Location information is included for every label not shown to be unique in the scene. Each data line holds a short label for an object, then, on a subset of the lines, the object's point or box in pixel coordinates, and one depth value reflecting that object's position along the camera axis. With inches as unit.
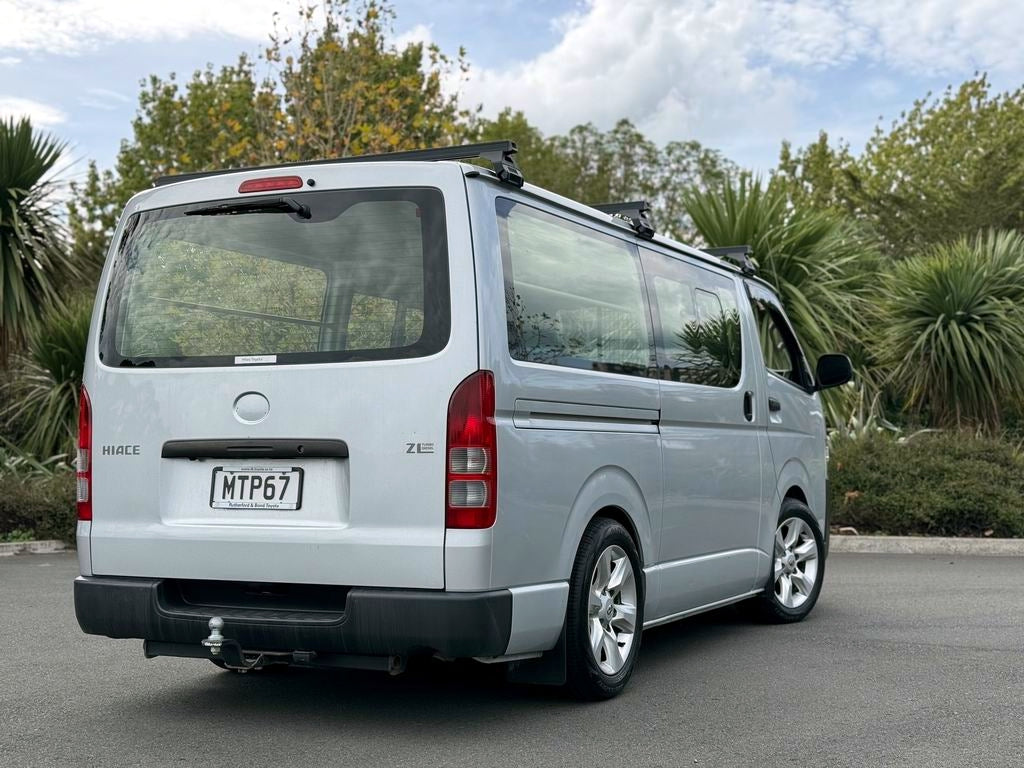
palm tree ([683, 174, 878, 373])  657.0
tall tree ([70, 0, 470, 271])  800.3
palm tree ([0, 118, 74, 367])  634.8
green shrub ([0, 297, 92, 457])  626.5
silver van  193.5
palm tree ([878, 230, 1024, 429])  639.1
